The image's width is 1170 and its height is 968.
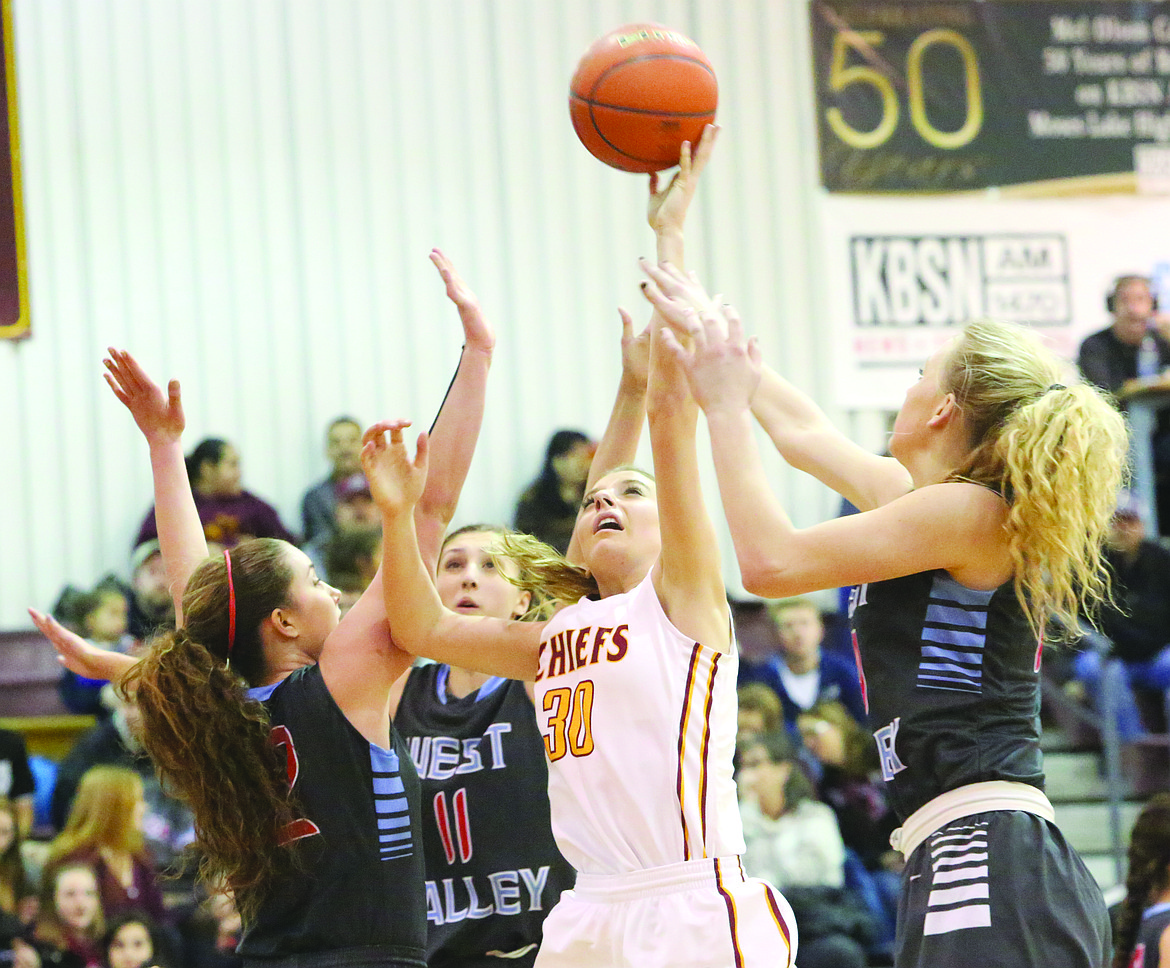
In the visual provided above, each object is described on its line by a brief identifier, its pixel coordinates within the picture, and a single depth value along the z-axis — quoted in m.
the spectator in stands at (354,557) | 16.03
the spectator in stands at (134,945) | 12.59
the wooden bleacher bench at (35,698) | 16.95
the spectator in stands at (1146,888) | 9.31
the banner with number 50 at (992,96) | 21.09
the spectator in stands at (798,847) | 13.20
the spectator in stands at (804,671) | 15.84
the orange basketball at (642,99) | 7.44
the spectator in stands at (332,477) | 18.23
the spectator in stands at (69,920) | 12.73
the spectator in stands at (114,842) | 13.05
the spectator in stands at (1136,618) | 17.03
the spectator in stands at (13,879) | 13.09
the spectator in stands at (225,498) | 17.67
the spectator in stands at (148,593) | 16.12
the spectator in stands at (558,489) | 18.48
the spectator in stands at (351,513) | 17.64
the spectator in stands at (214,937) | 12.90
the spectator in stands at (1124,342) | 19.81
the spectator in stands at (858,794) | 13.90
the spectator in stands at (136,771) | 13.90
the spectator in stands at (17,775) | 14.30
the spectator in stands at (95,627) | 16.03
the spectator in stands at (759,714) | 14.31
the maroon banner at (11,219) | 18.89
